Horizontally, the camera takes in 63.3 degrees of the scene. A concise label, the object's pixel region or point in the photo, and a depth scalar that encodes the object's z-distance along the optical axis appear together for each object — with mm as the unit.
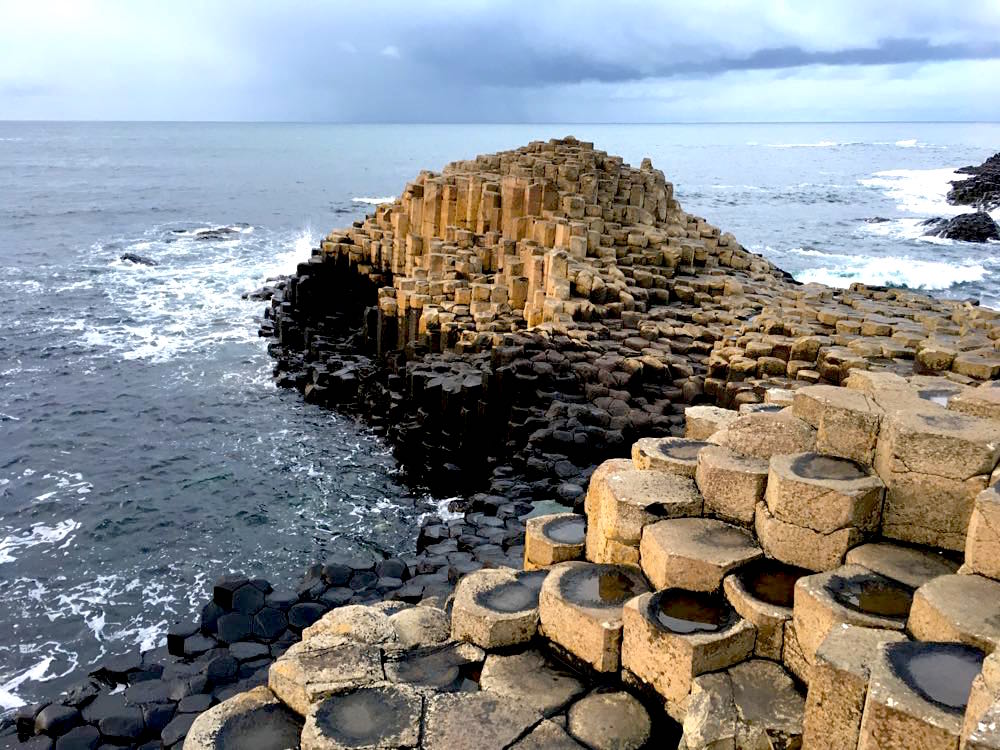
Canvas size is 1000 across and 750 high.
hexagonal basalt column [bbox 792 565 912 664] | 4977
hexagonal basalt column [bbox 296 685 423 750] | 5250
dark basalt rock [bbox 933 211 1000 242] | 46781
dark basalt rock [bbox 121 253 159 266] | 38250
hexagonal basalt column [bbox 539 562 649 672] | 5805
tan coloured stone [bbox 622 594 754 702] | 5289
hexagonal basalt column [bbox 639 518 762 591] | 5871
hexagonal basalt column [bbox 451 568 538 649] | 6234
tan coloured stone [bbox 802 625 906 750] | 4406
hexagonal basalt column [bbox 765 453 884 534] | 5566
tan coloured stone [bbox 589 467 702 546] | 6523
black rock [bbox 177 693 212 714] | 8203
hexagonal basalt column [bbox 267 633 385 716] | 5734
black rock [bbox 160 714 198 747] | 7672
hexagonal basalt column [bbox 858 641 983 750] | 3912
